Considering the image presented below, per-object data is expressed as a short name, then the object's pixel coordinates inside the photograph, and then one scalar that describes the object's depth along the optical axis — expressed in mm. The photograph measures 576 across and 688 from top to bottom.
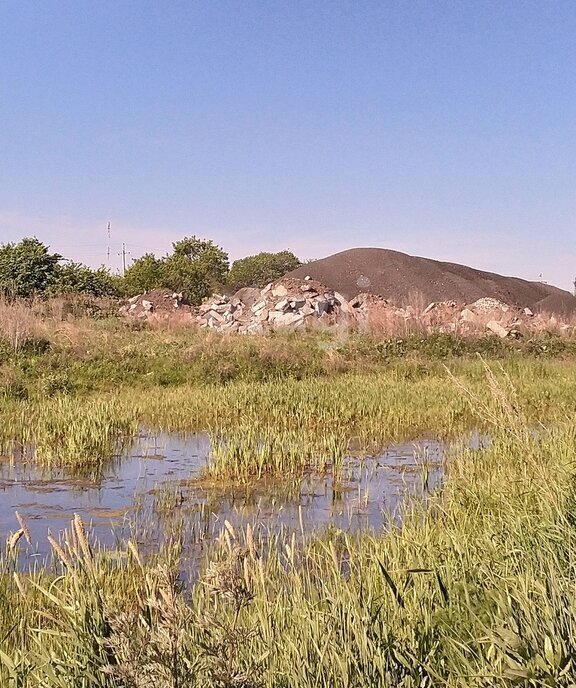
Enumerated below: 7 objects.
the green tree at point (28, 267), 32531
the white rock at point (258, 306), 28706
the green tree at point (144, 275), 46250
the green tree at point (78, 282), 32406
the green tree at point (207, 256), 52500
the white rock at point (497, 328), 21822
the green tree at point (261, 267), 65000
